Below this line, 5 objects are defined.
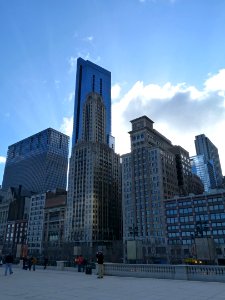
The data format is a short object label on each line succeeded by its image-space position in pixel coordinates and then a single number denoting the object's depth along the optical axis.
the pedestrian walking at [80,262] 32.16
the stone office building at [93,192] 157.75
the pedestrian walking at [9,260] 27.85
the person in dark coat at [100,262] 23.00
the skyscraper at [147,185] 125.00
